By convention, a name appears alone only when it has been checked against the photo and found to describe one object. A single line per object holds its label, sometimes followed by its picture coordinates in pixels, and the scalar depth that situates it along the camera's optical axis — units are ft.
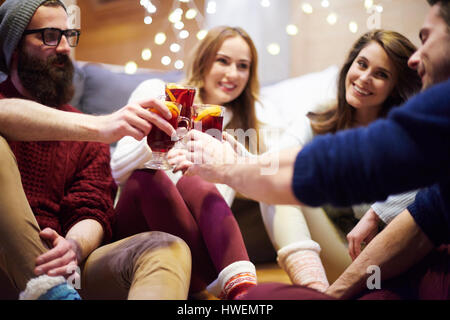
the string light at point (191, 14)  10.57
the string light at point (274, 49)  10.54
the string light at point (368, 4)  8.99
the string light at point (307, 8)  10.30
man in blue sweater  2.25
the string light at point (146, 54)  11.63
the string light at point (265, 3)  10.17
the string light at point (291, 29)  10.59
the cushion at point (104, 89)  8.35
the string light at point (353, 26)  9.29
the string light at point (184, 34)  10.47
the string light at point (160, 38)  11.40
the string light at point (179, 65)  10.16
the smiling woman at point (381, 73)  5.51
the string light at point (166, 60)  10.82
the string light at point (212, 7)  10.39
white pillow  8.11
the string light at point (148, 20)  11.50
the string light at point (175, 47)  10.14
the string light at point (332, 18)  9.77
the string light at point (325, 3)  9.90
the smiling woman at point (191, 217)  4.26
